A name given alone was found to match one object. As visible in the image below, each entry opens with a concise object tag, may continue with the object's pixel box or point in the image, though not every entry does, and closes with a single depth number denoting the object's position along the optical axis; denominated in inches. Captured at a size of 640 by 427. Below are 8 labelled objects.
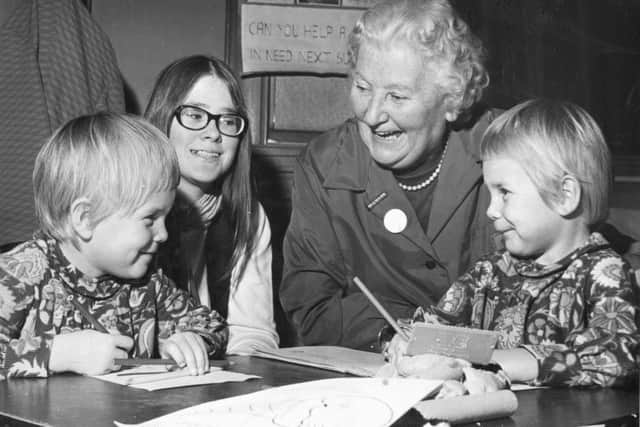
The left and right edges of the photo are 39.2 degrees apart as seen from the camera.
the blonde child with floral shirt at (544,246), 64.2
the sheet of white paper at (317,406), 39.9
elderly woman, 83.5
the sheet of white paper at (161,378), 53.0
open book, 59.4
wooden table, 43.1
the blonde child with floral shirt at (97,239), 63.4
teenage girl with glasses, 85.7
